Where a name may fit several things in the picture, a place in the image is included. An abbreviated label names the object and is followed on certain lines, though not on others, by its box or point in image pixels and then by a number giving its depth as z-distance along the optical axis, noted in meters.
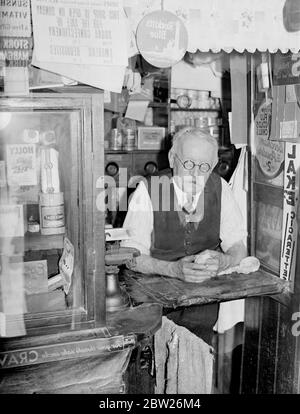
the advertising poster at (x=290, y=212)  2.17
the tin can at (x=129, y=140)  4.83
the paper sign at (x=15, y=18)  1.56
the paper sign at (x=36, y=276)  1.78
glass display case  1.60
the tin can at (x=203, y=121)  5.00
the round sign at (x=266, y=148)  2.27
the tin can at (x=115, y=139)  4.79
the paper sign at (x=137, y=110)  4.67
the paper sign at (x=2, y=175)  1.68
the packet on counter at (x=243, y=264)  2.17
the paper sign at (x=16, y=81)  1.54
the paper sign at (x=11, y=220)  1.68
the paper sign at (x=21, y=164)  1.69
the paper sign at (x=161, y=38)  1.76
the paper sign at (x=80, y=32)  1.58
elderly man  2.22
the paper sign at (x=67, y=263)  1.75
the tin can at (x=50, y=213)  1.73
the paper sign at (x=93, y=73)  1.60
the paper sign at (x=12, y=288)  1.69
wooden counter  1.94
